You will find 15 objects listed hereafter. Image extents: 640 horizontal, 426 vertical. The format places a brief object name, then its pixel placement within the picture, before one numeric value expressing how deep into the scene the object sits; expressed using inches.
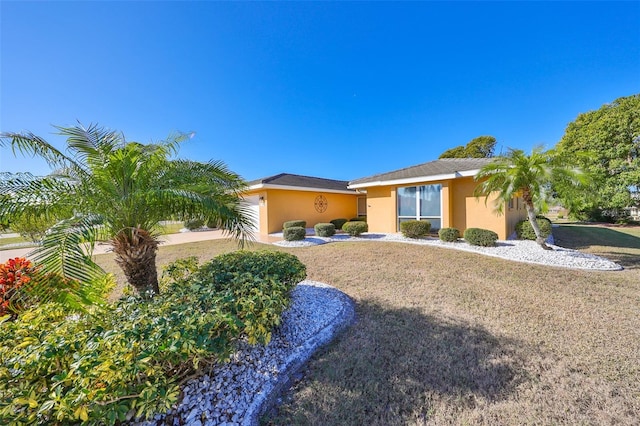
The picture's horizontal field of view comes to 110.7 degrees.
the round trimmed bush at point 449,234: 414.9
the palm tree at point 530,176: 314.2
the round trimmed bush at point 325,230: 512.1
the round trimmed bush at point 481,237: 376.2
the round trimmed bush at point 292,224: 551.2
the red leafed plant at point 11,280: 143.6
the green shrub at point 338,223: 668.7
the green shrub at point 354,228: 509.7
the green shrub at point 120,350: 70.4
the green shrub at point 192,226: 805.9
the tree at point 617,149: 753.6
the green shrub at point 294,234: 481.7
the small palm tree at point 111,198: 128.1
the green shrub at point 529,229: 392.5
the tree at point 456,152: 1156.1
